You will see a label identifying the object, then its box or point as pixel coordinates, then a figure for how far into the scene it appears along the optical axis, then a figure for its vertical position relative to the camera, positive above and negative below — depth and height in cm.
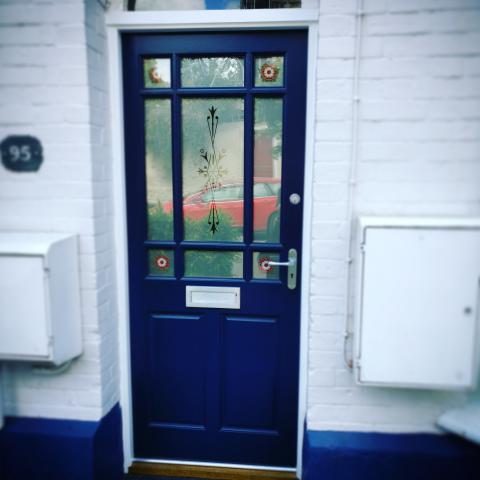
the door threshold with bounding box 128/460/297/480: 225 -163
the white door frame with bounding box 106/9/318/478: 195 +36
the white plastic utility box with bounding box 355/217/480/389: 170 -49
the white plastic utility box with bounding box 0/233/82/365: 178 -50
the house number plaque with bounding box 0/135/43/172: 196 +18
